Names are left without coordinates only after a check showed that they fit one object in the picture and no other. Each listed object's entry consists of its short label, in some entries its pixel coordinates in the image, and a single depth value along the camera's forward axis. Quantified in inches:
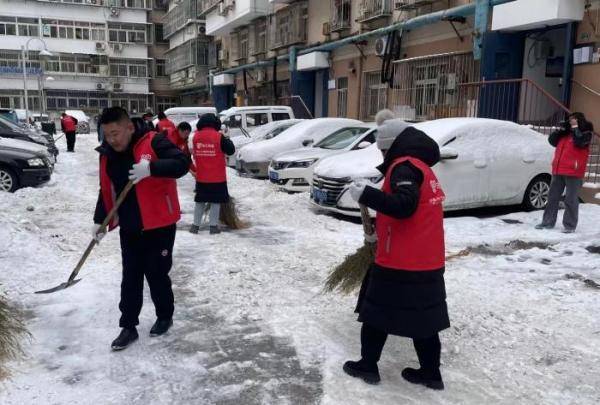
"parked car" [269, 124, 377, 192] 394.6
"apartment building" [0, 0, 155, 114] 1713.8
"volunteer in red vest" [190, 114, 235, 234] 272.1
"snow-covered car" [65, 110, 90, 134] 1405.0
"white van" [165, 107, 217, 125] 819.4
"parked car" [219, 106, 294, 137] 637.3
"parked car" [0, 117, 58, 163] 487.5
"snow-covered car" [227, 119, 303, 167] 552.1
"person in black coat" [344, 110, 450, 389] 109.8
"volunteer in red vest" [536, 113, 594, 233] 272.8
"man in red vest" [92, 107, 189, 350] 135.9
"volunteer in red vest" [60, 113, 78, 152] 778.7
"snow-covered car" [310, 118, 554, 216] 308.5
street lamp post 987.5
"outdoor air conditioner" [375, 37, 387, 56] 673.0
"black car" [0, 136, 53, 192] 389.1
